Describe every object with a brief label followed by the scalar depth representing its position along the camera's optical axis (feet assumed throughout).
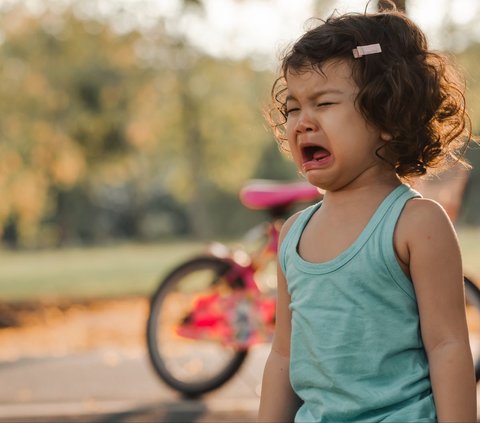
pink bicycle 28.14
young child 9.79
